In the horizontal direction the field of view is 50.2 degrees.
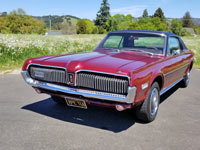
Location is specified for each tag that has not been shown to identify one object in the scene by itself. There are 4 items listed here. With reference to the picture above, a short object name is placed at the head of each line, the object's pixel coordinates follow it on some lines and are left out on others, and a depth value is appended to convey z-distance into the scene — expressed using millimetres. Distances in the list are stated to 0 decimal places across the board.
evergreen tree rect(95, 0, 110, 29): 90062
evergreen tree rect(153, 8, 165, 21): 102000
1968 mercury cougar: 2947
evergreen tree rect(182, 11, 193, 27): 128925
